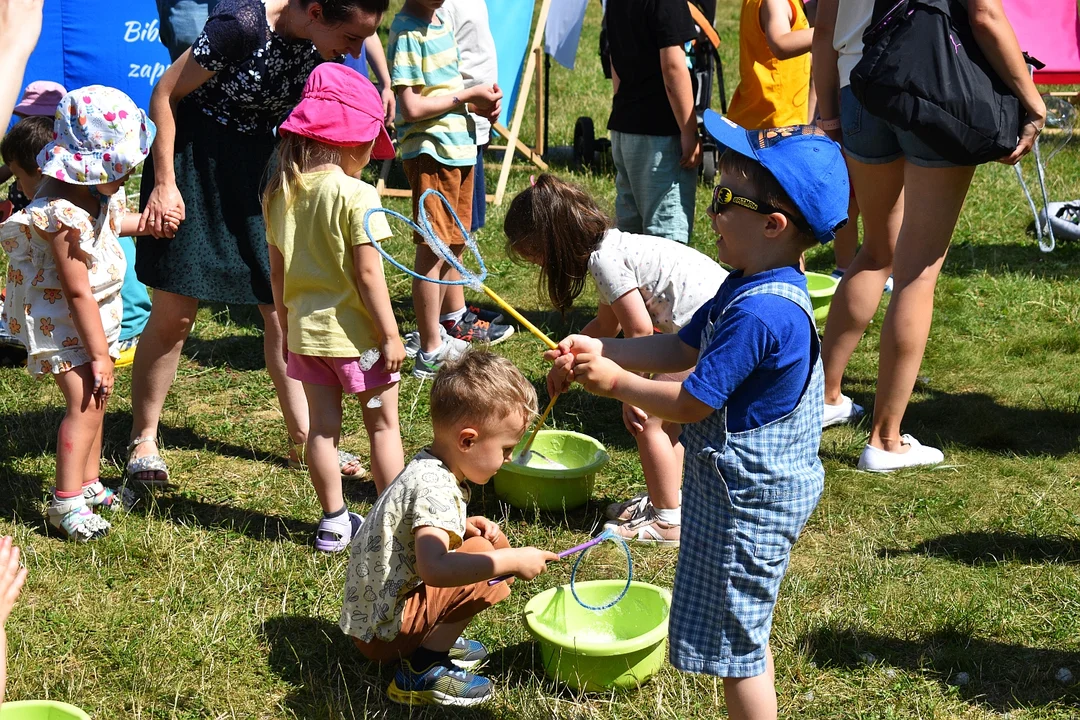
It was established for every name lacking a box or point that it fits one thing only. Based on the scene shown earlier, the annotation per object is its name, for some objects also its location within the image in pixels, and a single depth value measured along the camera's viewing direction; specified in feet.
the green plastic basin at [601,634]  9.01
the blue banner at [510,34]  24.68
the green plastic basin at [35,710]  8.27
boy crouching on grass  8.59
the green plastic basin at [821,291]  17.44
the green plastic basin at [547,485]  12.09
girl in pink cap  10.54
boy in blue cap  7.42
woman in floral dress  11.32
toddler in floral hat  11.03
